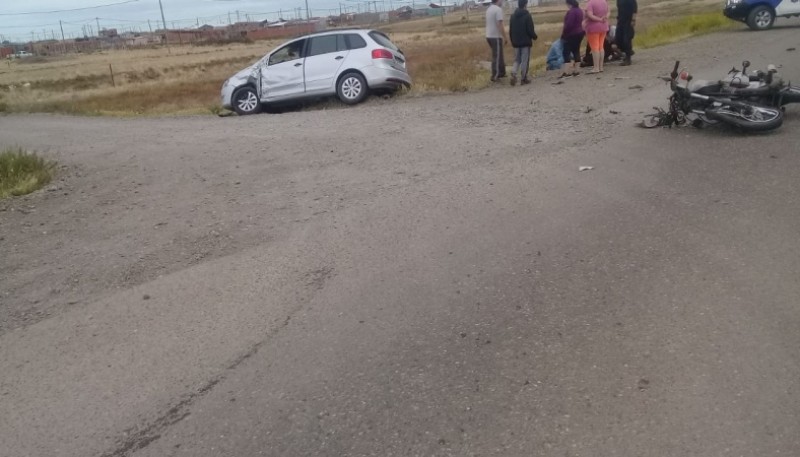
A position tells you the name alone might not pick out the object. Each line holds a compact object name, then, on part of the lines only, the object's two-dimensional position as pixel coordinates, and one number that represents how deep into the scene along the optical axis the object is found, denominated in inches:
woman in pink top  542.9
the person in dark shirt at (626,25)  585.0
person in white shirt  576.4
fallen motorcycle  315.3
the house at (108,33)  5305.1
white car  577.3
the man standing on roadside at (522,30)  554.9
